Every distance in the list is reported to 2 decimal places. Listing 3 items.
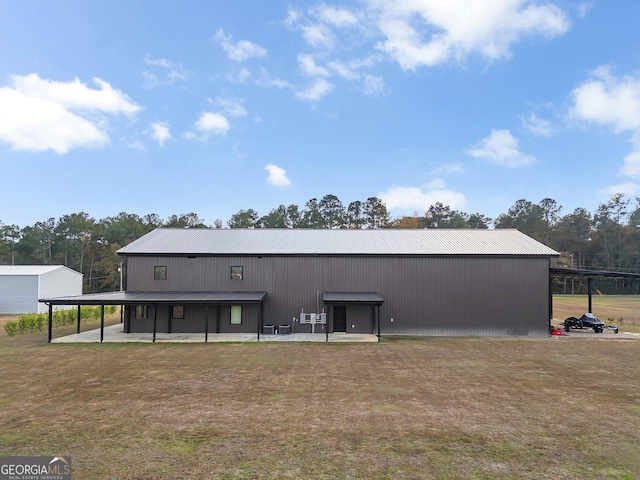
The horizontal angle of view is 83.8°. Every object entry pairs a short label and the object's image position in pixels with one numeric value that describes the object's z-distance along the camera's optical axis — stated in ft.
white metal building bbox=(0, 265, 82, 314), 125.29
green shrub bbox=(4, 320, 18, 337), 76.95
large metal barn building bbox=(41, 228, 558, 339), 79.61
